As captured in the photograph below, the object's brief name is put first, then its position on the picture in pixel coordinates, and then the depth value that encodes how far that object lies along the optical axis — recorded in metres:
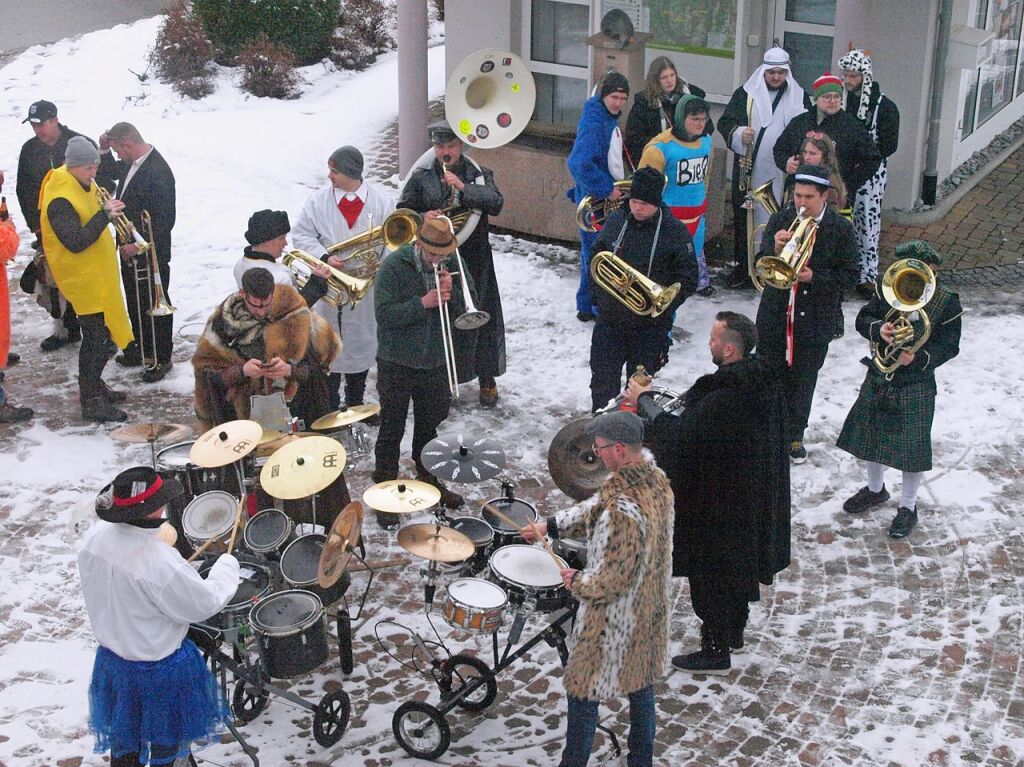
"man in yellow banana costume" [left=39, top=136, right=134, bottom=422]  8.76
